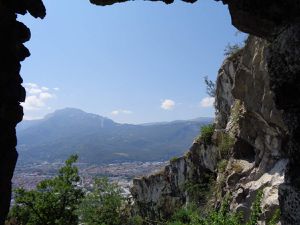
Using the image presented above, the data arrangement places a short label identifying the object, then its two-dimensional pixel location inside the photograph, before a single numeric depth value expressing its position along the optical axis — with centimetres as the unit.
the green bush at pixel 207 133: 2340
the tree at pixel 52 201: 2066
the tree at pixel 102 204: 2694
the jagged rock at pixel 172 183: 2378
